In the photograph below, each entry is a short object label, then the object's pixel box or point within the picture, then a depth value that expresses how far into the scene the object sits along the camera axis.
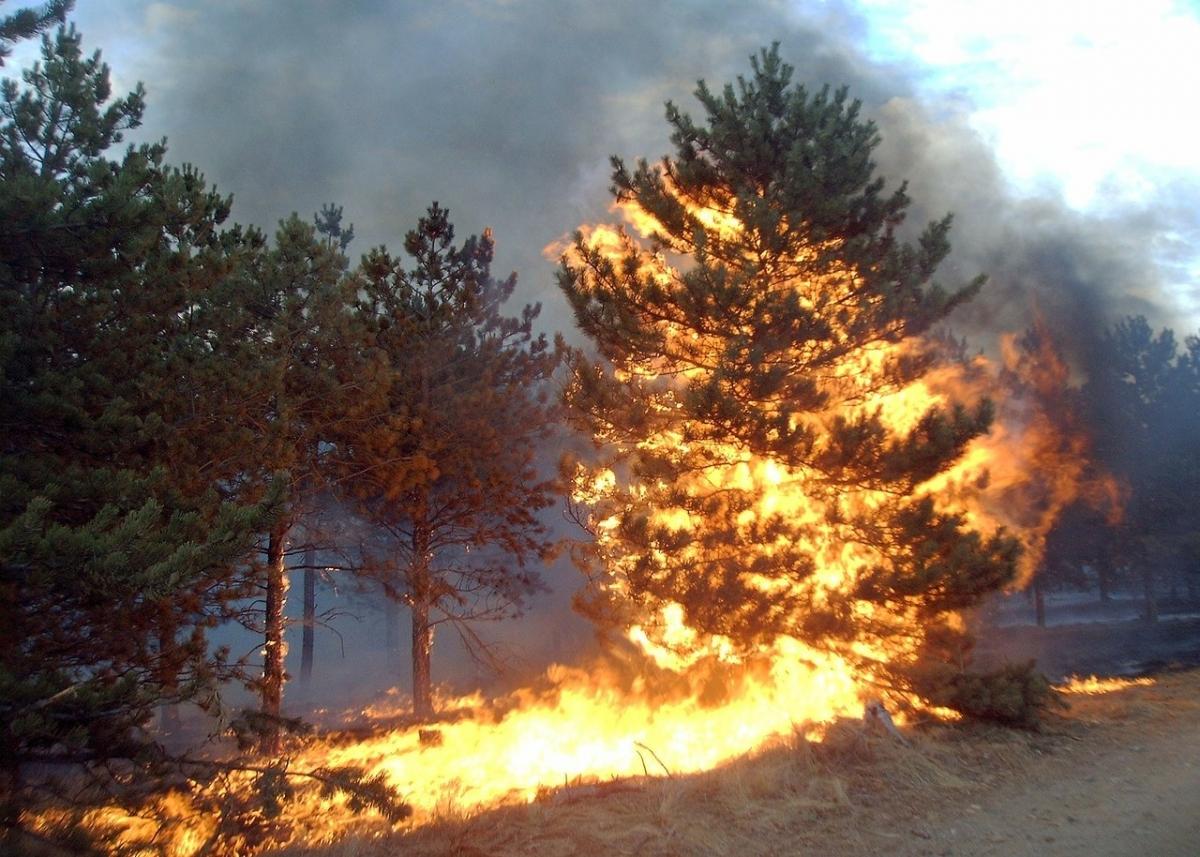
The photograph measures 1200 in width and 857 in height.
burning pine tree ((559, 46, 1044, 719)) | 12.04
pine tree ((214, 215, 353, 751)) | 12.03
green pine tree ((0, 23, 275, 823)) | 5.80
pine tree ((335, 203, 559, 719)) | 15.48
